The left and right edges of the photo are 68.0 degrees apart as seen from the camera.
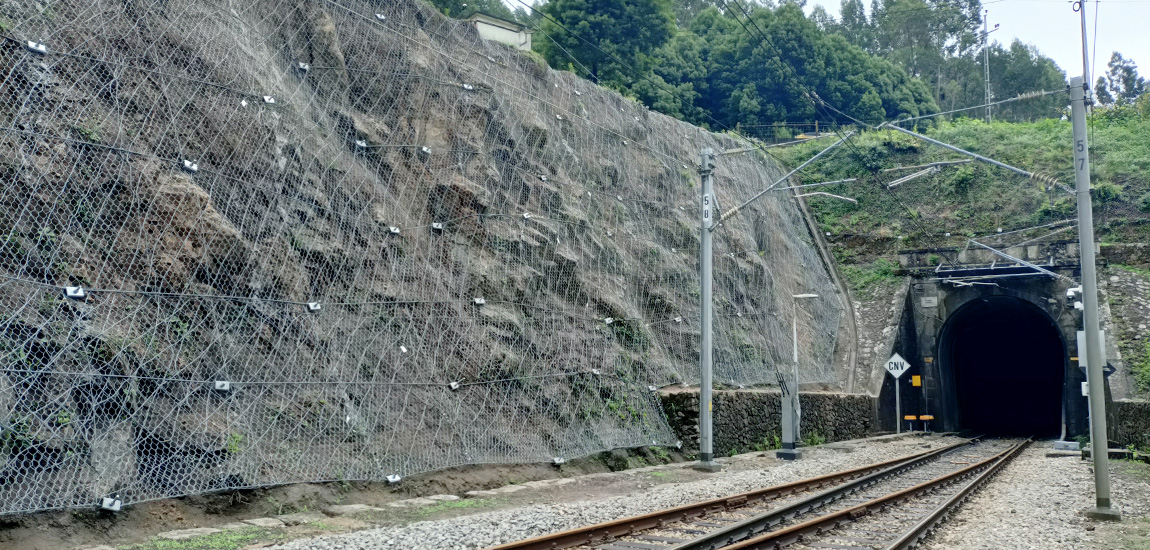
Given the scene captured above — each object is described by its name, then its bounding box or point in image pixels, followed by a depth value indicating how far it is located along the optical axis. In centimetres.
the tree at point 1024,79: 7069
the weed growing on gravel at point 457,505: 1057
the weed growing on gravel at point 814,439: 2322
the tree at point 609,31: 3803
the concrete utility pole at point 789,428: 1897
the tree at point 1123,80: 7219
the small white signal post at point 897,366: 2858
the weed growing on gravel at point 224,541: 802
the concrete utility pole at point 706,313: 1622
